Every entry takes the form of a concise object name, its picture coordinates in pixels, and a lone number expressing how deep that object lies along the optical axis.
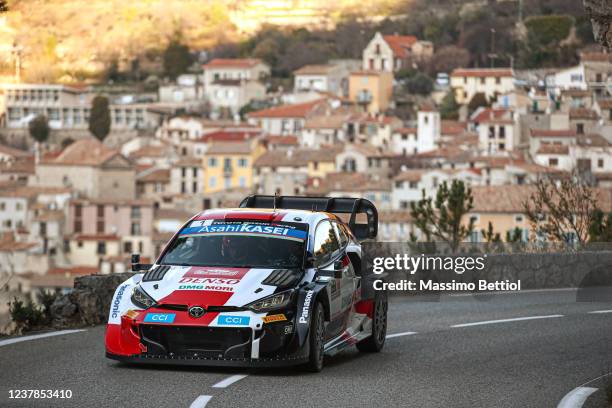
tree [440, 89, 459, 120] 187.32
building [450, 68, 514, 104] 188.38
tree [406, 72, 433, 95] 199.38
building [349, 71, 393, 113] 193.38
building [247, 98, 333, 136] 182.12
